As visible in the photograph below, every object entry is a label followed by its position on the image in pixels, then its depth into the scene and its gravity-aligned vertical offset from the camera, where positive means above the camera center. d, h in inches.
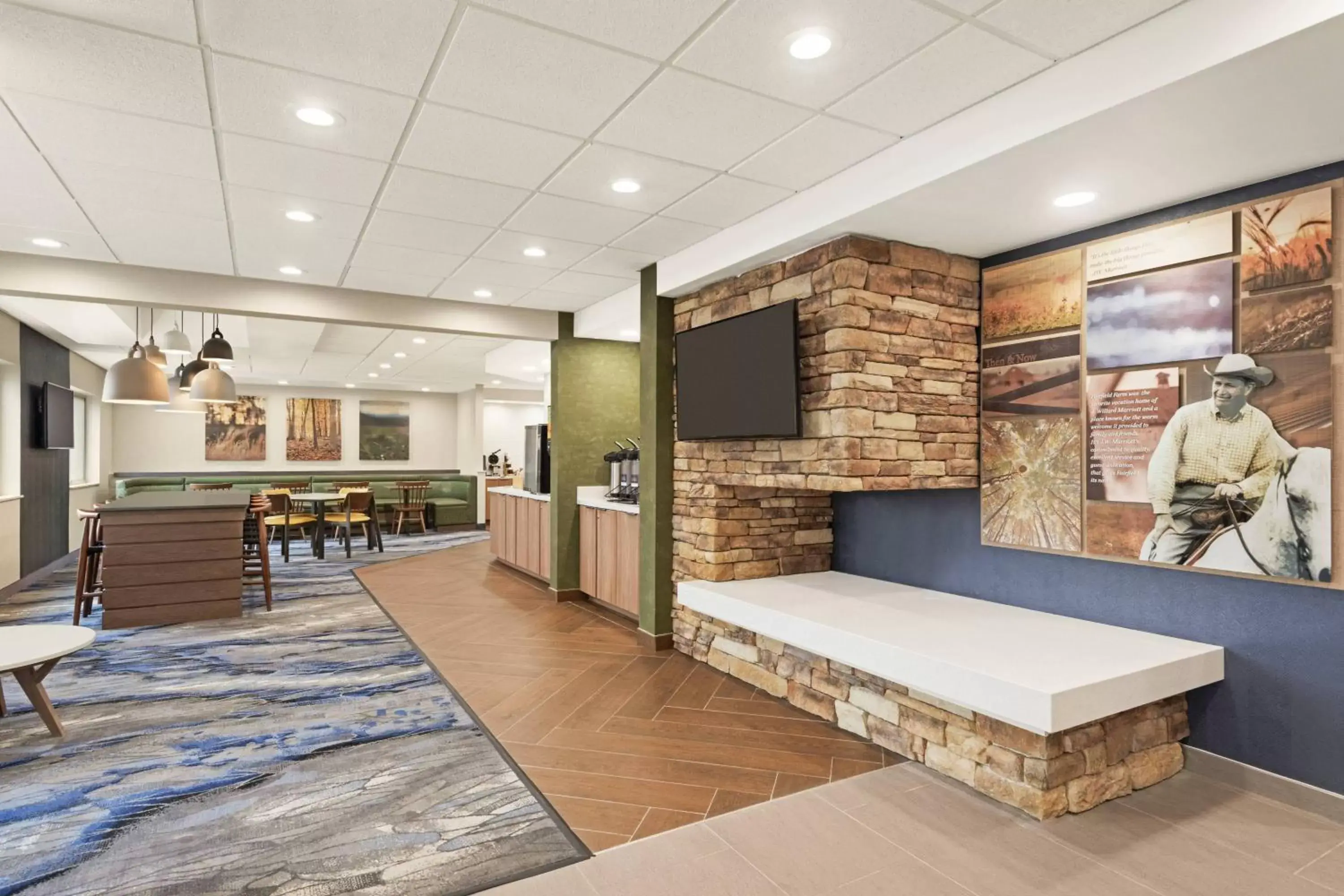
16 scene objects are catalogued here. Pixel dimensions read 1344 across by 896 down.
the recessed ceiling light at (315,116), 98.7 +45.8
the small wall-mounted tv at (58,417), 274.6 +12.8
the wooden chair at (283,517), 327.3 -31.2
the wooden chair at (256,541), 234.2 -33.5
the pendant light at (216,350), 231.6 +31.8
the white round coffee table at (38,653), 117.2 -33.5
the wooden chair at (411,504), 445.2 -33.6
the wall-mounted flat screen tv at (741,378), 137.5 +15.1
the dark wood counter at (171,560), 204.4 -32.1
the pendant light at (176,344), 246.8 +36.0
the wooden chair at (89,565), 208.5 -34.8
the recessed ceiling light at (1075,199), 109.3 +38.4
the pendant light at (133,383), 209.5 +19.0
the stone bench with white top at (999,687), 93.1 -32.3
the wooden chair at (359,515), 345.4 -32.3
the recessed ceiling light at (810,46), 81.8 +46.3
